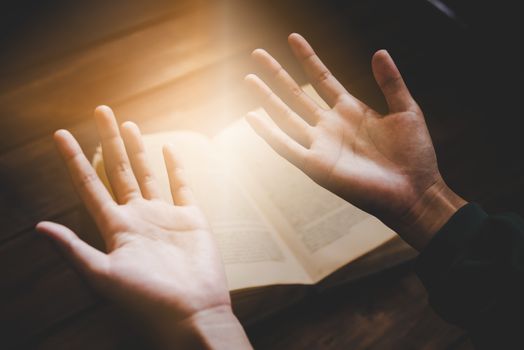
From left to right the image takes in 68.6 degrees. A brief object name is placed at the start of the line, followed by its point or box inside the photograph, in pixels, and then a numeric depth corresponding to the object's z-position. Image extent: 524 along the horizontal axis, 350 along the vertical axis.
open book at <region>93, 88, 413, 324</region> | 0.71
